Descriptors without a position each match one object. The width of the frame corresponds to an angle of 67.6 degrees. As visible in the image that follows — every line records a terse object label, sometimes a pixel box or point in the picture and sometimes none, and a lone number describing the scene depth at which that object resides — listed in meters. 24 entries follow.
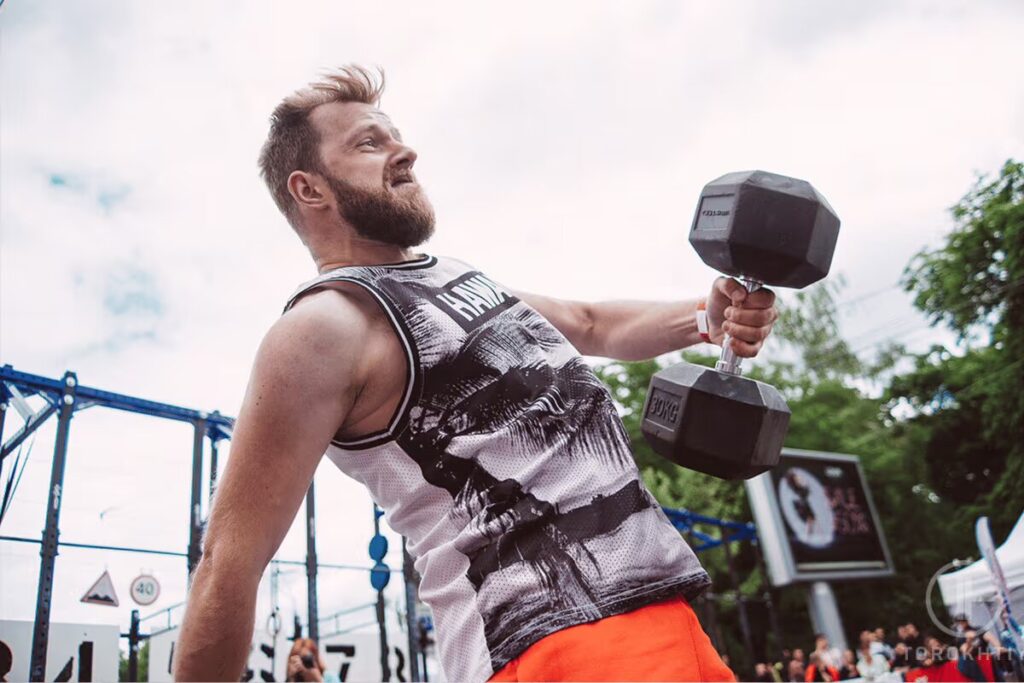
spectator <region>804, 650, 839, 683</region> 8.10
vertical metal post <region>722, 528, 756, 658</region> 11.77
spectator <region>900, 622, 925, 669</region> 7.56
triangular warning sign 4.65
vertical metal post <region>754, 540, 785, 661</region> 12.12
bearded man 1.12
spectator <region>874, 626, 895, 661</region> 8.75
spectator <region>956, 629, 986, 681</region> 6.04
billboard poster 13.27
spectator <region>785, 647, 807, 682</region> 9.45
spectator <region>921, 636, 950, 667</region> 6.43
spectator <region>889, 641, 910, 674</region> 7.53
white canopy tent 7.01
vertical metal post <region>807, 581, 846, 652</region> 13.62
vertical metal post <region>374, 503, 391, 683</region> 5.71
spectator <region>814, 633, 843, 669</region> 8.56
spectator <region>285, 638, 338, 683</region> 4.80
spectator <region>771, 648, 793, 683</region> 10.98
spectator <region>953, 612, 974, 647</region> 7.21
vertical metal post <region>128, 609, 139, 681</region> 4.63
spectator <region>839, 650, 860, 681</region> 9.22
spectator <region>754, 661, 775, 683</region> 9.10
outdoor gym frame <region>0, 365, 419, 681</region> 4.31
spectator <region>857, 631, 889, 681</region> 8.07
